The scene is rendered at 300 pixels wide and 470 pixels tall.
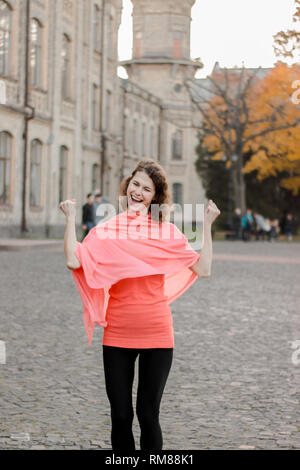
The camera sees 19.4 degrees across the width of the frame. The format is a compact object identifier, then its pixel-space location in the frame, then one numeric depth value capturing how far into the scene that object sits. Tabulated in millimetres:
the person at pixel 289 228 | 50506
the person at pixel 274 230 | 46941
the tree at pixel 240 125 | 44688
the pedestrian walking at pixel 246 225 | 44125
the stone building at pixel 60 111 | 33094
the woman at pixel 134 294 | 4082
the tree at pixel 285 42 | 21438
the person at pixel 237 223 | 44781
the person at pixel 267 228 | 47397
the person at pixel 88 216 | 26609
